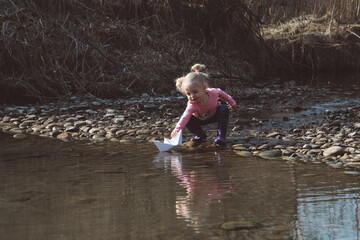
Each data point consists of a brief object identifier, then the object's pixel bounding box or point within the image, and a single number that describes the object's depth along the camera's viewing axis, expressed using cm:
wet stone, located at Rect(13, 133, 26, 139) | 1034
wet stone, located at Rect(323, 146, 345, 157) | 794
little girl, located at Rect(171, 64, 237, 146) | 932
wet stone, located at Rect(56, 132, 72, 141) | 1029
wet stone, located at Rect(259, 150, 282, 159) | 816
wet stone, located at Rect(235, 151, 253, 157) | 841
